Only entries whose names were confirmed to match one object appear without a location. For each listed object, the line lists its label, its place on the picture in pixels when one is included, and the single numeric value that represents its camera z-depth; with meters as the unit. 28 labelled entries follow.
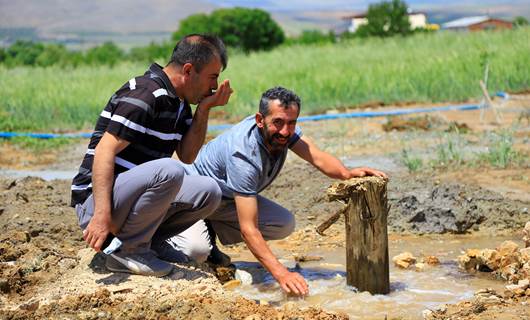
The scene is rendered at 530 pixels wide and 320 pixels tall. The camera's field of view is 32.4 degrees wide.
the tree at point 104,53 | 34.33
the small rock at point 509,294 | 4.65
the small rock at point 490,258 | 5.30
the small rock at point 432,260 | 5.66
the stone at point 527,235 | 5.32
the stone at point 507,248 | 5.23
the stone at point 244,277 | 5.29
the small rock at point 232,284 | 5.20
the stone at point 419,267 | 5.51
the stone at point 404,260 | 5.54
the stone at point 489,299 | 4.54
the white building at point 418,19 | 122.51
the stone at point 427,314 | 4.49
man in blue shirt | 4.55
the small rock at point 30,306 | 4.18
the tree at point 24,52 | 35.48
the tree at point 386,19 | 34.47
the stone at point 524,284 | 4.68
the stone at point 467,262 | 5.44
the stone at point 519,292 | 4.64
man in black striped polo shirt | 4.30
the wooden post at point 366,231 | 4.66
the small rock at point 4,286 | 4.58
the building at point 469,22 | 65.39
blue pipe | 11.00
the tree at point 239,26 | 40.09
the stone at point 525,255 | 5.04
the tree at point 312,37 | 38.62
